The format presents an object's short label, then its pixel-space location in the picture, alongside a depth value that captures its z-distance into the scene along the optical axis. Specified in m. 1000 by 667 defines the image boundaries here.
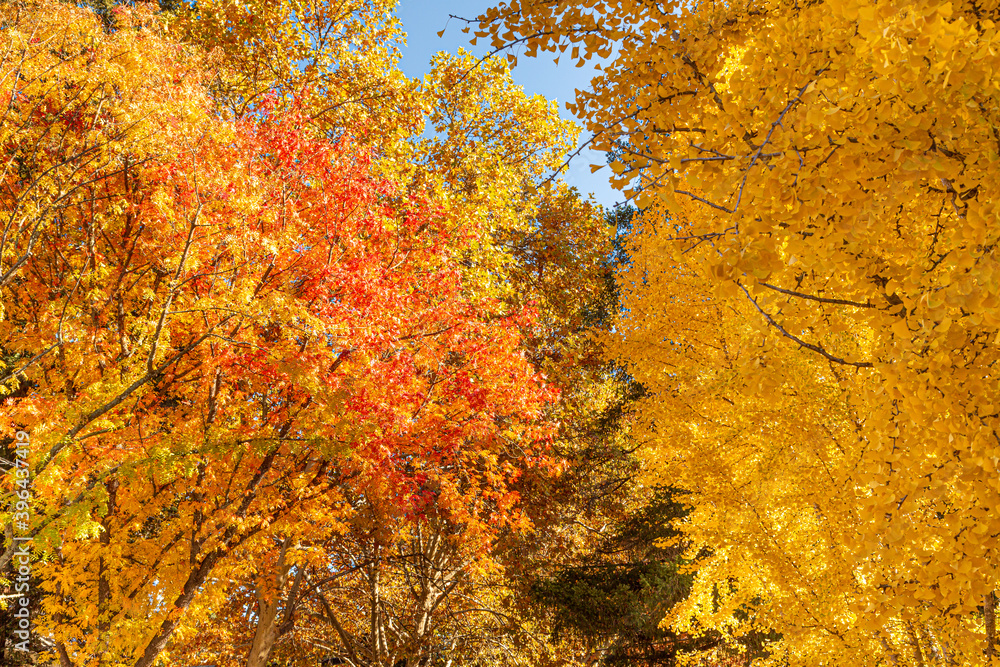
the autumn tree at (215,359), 5.84
